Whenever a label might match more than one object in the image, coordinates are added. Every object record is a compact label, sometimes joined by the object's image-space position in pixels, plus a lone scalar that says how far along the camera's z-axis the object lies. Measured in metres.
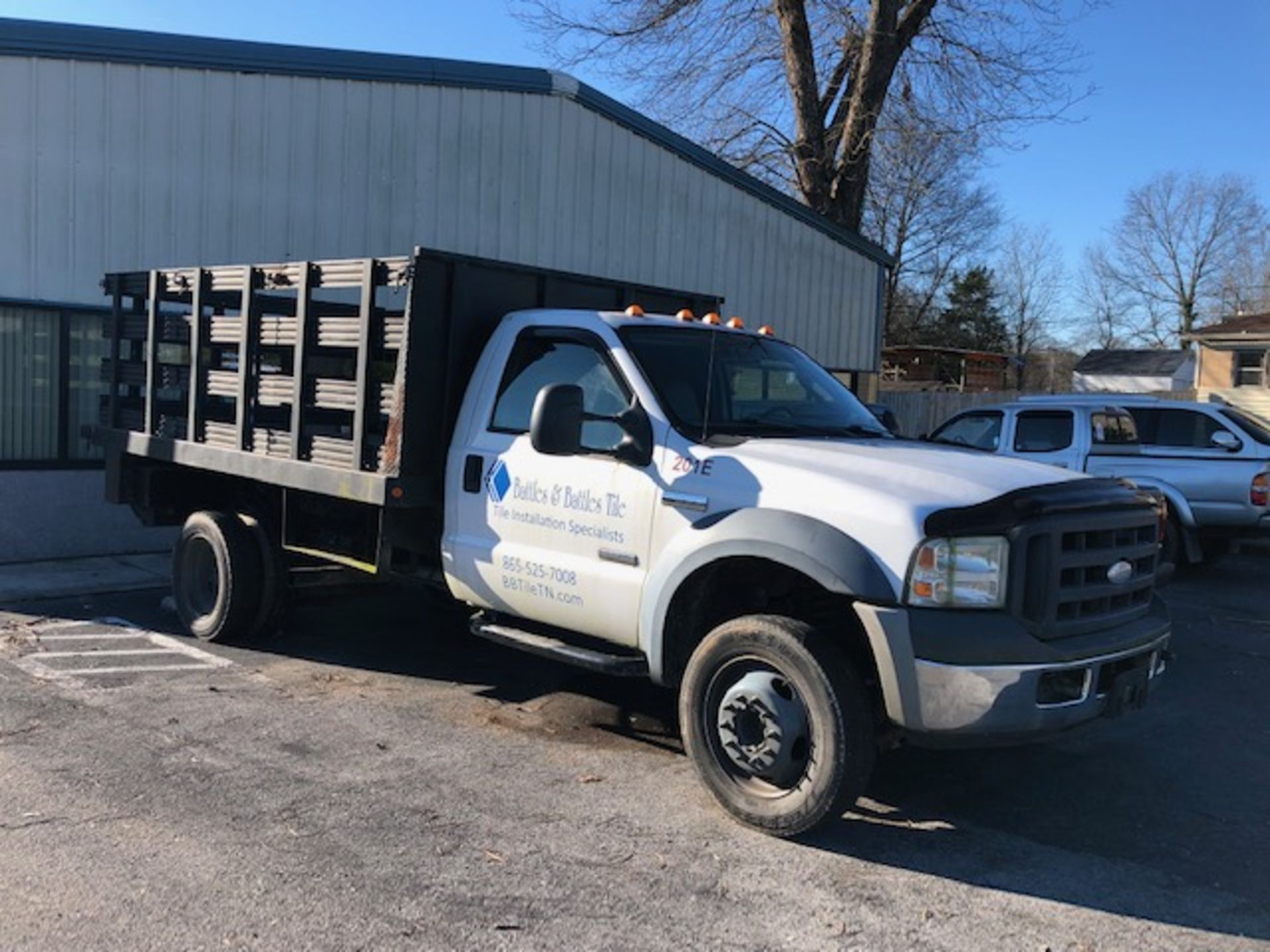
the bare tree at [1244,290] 57.31
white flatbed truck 4.04
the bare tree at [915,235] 36.48
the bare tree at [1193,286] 59.75
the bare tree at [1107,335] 66.69
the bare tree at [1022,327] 61.78
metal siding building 9.70
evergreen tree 56.06
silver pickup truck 10.70
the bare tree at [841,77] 19.02
